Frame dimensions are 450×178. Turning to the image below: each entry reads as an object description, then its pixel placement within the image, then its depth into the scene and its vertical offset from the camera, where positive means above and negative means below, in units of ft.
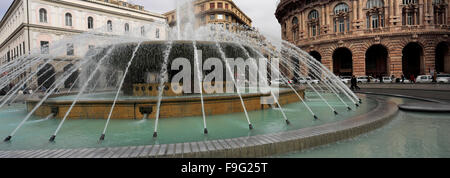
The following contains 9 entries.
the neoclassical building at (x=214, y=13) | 195.62 +59.29
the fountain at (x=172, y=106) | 15.96 -2.17
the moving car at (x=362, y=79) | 112.45 +1.30
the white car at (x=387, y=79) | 108.54 +0.82
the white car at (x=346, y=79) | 112.83 +1.50
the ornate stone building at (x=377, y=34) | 110.11 +22.78
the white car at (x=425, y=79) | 96.33 +0.70
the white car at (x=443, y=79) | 91.13 +0.53
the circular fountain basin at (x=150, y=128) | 14.11 -3.13
